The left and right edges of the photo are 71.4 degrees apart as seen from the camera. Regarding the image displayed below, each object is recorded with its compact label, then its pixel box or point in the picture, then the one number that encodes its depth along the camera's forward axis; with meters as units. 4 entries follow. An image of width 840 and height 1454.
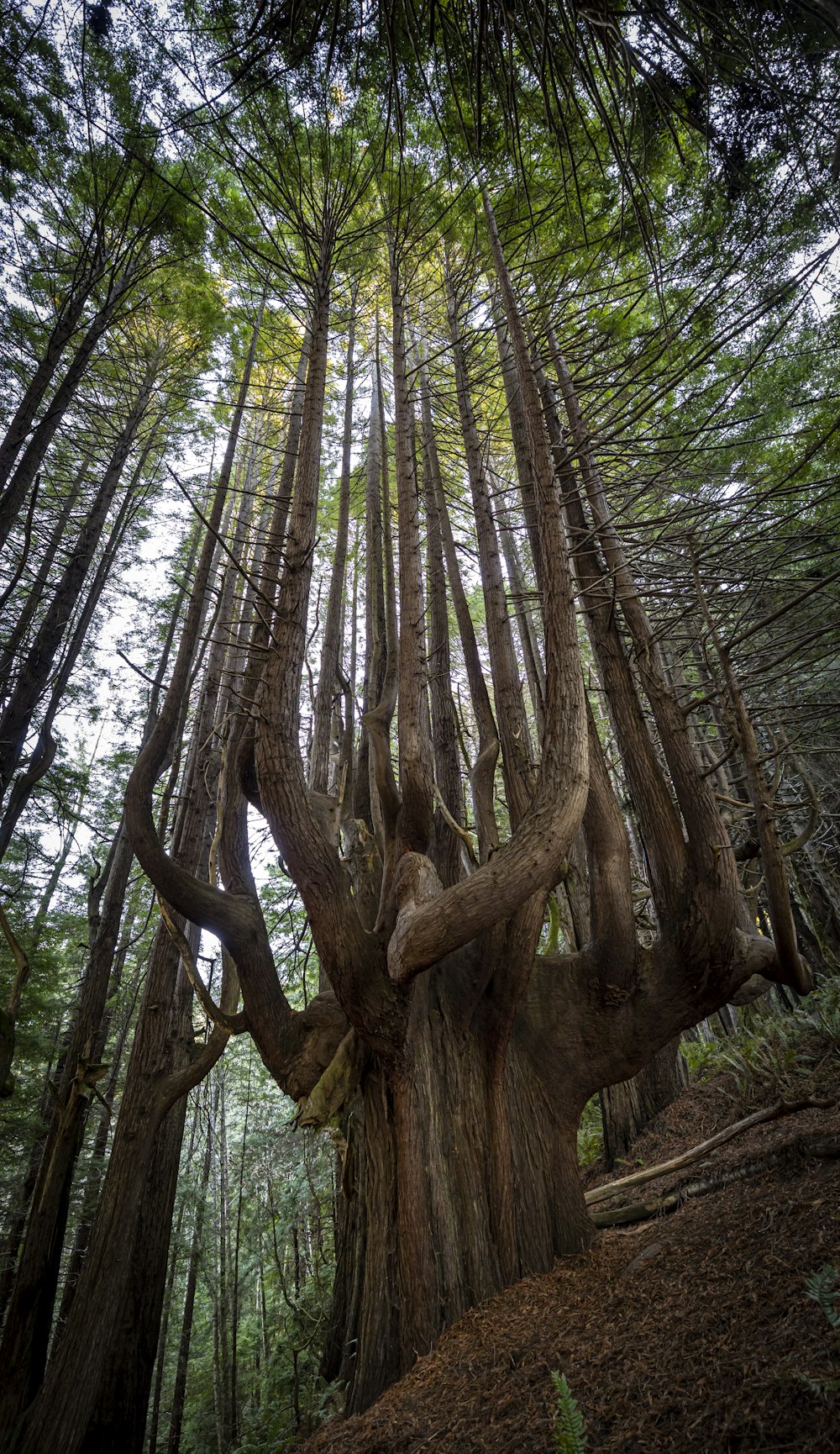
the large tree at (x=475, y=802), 3.05
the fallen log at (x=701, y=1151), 4.34
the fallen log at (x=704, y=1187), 3.25
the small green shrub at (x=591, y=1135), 7.02
